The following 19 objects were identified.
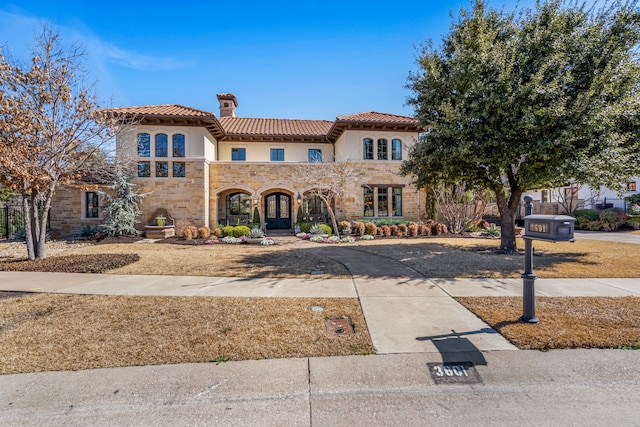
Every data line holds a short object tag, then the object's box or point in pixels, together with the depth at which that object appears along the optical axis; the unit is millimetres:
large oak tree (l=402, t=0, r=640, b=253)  8438
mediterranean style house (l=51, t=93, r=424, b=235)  18125
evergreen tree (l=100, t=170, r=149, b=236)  16375
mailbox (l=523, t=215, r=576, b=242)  3920
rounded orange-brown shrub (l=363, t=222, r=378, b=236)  16953
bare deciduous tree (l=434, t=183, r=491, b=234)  18188
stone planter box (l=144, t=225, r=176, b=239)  16939
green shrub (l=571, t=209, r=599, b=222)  21359
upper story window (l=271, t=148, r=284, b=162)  21656
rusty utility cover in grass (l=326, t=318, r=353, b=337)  4191
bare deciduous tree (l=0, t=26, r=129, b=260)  8422
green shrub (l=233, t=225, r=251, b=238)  16297
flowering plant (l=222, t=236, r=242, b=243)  14938
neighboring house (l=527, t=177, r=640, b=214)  24864
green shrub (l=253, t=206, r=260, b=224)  19031
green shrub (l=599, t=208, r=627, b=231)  20078
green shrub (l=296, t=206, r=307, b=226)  19641
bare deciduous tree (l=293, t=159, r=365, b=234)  17125
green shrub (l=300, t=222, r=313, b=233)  18031
